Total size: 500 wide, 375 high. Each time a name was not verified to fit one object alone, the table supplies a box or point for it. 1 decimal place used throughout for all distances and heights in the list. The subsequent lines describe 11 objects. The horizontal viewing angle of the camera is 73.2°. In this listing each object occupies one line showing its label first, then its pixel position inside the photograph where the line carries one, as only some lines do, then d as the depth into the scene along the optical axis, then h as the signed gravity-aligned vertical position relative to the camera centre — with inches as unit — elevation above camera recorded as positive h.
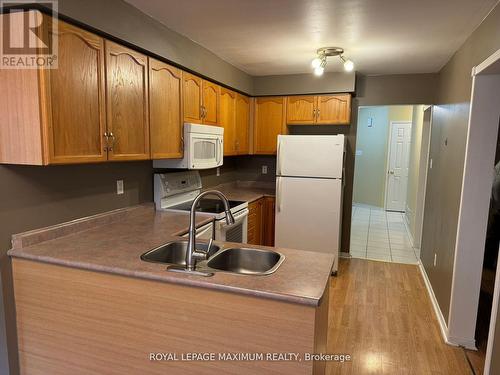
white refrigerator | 147.8 -17.9
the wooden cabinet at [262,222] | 153.9 -34.4
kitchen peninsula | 56.9 -30.2
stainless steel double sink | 75.6 -24.6
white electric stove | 114.0 -21.6
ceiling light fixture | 120.6 +36.1
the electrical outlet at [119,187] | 102.3 -12.1
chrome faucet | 63.5 -19.7
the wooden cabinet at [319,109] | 162.2 +20.8
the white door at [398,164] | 290.4 -8.9
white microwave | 114.2 +0.1
